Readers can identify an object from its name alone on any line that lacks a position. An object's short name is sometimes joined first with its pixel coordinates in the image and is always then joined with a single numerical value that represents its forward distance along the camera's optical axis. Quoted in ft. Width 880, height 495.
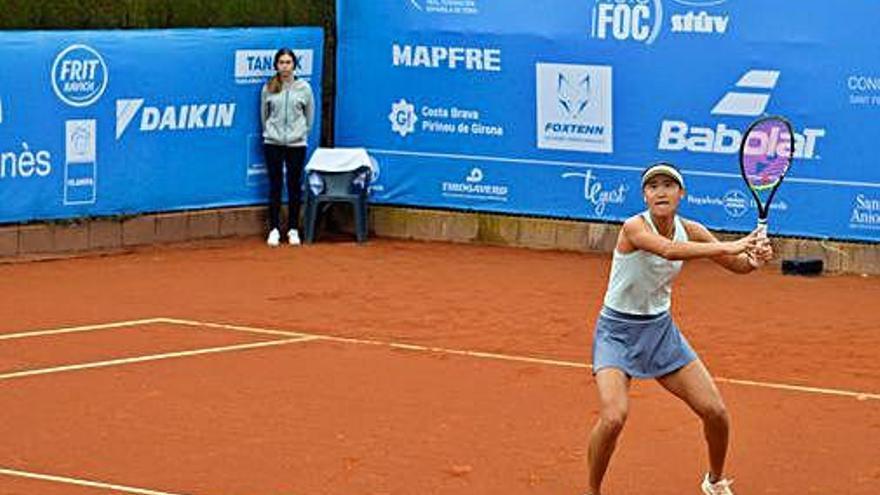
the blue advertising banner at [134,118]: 61.67
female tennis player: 30.17
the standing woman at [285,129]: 67.67
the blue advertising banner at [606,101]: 62.03
